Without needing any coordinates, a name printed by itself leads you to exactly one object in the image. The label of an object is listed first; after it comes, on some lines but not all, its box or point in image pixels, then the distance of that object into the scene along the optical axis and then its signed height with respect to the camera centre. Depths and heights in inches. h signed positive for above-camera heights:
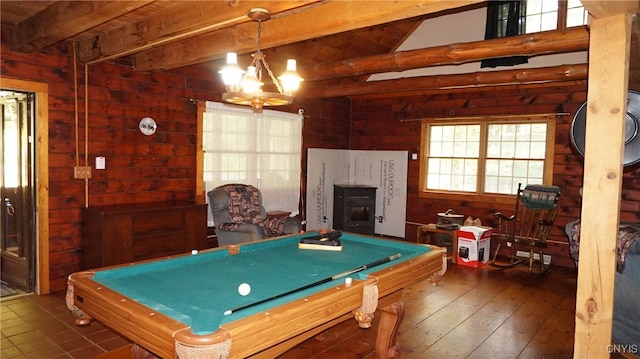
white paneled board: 288.2 -14.3
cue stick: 74.9 -25.7
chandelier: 113.0 +21.1
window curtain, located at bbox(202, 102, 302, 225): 223.3 +4.4
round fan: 99.5 +9.8
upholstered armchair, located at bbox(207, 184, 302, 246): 189.3 -28.1
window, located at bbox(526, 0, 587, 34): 224.5 +82.3
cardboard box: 227.5 -43.2
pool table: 67.4 -26.7
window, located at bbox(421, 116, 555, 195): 247.1 +6.8
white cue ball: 83.3 -25.7
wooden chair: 216.5 -32.5
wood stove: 285.4 -31.3
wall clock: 196.4 +14.1
